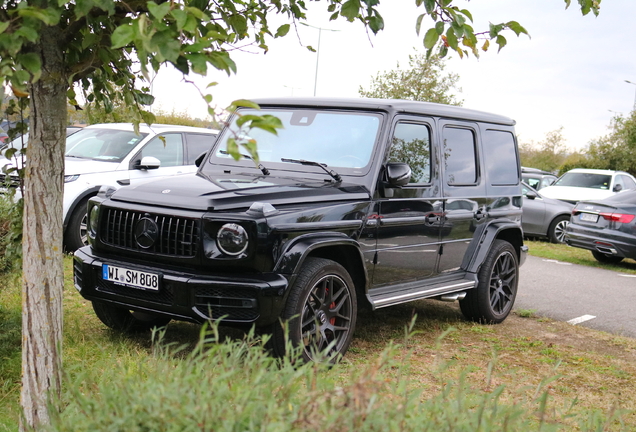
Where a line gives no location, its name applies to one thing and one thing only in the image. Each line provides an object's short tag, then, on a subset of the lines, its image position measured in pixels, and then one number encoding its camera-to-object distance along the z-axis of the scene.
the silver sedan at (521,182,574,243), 16.53
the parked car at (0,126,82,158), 10.72
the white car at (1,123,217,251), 9.34
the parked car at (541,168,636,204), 18.41
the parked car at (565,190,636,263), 12.43
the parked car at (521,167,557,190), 21.70
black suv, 4.75
